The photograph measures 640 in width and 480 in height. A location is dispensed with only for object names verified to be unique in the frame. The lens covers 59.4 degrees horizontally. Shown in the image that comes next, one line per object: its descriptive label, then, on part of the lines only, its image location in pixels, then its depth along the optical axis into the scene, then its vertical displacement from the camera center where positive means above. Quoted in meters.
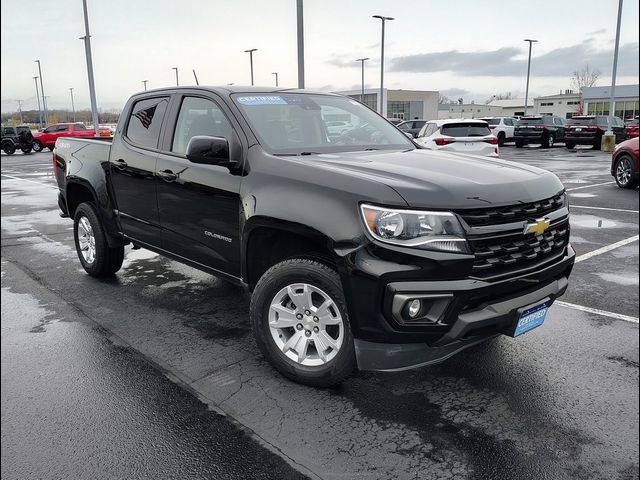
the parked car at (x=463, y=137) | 14.53 -0.69
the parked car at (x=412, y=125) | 29.62 -0.75
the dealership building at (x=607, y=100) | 61.84 +0.88
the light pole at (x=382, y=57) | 36.76 +4.00
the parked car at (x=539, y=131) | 28.88 -1.10
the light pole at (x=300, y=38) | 12.26 +1.60
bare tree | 89.01 +4.40
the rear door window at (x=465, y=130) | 14.92 -0.52
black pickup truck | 2.98 -0.69
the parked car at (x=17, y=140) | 33.72 -1.49
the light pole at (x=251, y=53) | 31.39 +3.32
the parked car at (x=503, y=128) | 31.44 -1.00
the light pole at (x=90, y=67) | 25.28 +2.18
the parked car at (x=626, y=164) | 12.25 -1.23
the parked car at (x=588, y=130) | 26.62 -1.00
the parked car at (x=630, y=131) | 24.06 -1.01
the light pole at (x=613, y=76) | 25.61 +1.44
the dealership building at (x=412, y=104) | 93.00 +1.11
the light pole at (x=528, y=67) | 50.00 +3.78
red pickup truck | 33.22 -1.06
